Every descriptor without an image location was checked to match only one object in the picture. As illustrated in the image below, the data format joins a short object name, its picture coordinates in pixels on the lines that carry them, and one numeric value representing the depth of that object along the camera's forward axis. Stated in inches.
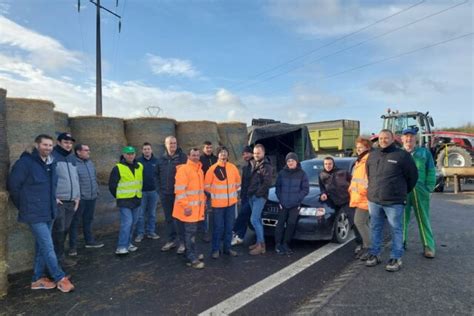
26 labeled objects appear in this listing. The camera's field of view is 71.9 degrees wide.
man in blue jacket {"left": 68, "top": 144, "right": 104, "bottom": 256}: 199.2
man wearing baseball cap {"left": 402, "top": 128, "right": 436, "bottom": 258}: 183.5
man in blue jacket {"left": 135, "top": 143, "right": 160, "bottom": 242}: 232.1
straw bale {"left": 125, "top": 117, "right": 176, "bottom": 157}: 272.2
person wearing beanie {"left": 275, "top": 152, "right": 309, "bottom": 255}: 198.1
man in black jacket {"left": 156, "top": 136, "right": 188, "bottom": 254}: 205.3
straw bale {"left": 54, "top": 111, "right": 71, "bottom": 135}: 226.5
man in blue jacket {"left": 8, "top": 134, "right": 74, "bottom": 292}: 141.9
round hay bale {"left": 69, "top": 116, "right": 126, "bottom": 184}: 245.1
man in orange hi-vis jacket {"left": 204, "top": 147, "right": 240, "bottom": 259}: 191.9
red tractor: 537.9
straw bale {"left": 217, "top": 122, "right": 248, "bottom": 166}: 326.3
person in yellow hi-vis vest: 194.5
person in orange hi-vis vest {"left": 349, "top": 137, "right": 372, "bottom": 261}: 183.9
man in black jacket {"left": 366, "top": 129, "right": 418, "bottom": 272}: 165.5
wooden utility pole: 511.8
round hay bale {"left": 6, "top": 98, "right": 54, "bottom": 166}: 182.1
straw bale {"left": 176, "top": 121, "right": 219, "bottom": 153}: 293.3
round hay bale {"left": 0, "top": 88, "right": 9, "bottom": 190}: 153.9
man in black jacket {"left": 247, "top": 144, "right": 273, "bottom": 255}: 200.8
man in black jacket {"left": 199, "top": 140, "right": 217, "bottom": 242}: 231.9
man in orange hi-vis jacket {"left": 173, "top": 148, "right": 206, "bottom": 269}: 178.1
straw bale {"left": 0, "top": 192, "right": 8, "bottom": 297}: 140.2
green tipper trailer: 687.1
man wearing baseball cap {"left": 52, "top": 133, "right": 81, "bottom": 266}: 168.2
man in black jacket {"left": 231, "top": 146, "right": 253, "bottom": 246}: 214.8
